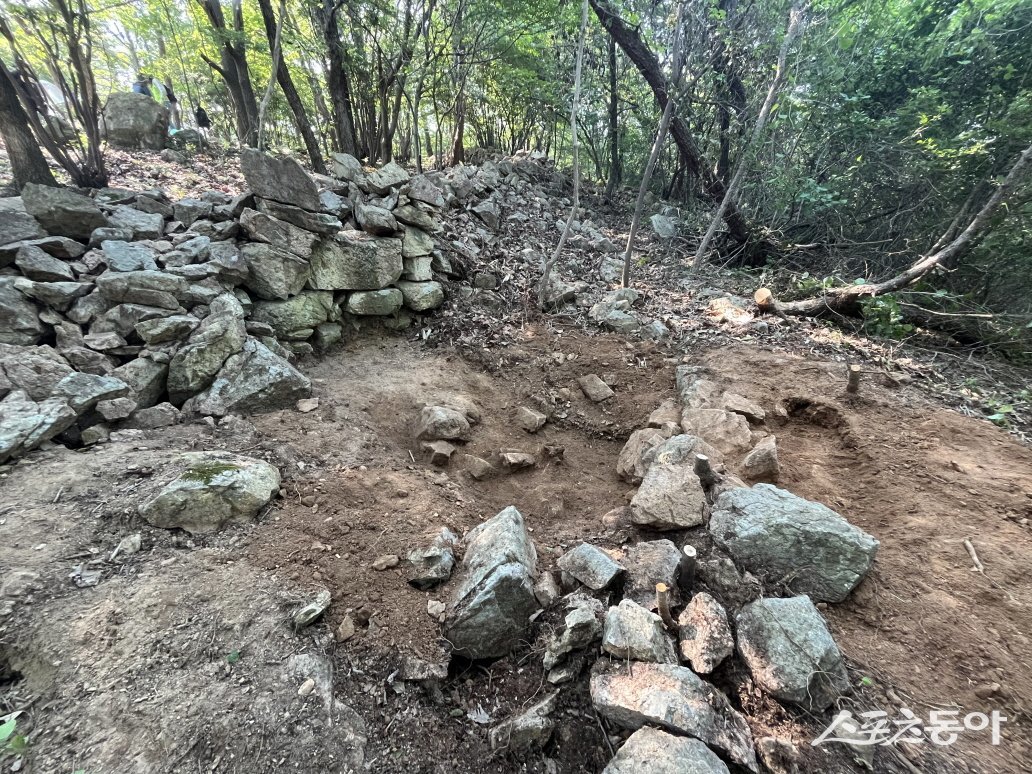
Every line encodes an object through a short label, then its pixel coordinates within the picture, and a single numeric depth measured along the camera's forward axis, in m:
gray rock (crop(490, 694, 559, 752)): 1.78
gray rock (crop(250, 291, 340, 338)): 4.62
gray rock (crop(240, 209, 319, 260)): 4.58
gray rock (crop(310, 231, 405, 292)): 5.02
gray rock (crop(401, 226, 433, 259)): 5.62
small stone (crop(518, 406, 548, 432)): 4.28
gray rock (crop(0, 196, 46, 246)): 3.50
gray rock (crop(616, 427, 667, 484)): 3.37
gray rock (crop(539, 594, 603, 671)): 1.98
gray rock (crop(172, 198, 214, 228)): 4.62
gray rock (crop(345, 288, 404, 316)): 5.29
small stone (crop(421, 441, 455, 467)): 3.66
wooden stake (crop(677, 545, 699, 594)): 2.17
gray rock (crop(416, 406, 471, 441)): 3.89
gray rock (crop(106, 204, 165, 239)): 4.19
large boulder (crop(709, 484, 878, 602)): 2.21
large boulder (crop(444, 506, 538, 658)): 2.10
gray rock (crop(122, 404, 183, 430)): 3.19
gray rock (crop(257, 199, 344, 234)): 4.70
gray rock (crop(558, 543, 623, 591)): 2.24
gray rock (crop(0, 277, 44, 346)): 3.12
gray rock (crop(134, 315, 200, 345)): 3.52
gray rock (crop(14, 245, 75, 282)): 3.41
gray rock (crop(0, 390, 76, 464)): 2.56
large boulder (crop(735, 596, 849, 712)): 1.76
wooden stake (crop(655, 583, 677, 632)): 1.99
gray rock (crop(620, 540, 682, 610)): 2.18
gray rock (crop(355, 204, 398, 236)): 5.31
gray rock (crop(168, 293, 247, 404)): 3.54
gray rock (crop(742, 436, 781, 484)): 3.02
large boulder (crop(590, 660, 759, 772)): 1.60
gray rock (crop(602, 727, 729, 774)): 1.48
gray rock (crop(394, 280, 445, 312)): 5.61
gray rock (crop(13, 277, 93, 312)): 3.28
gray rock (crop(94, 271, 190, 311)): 3.56
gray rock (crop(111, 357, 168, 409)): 3.35
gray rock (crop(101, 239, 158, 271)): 3.79
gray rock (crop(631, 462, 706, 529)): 2.57
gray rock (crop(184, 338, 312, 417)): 3.48
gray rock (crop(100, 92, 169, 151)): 7.53
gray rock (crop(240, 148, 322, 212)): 4.60
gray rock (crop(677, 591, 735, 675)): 1.89
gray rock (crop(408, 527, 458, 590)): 2.34
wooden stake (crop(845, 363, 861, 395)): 3.68
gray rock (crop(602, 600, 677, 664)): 1.86
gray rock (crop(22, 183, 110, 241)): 3.76
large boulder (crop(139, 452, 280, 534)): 2.38
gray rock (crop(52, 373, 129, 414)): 2.90
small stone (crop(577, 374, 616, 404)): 4.58
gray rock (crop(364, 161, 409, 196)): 5.66
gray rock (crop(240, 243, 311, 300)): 4.53
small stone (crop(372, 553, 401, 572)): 2.38
